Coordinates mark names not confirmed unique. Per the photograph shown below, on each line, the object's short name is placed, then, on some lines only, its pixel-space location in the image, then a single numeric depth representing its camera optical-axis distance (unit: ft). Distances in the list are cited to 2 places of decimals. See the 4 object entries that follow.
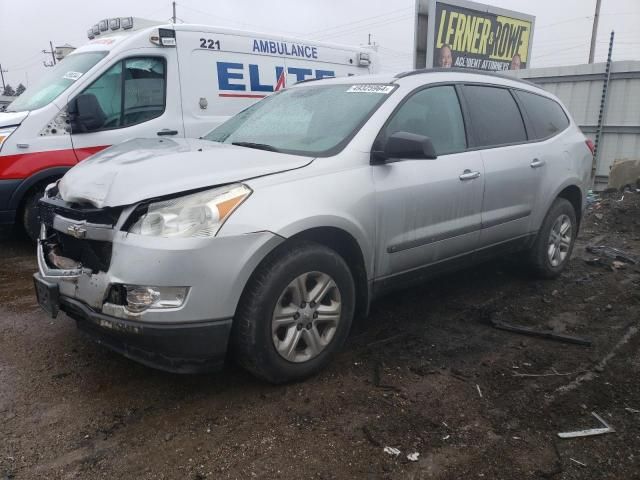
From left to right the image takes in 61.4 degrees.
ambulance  18.19
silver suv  8.61
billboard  47.24
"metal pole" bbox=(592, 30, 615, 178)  33.79
